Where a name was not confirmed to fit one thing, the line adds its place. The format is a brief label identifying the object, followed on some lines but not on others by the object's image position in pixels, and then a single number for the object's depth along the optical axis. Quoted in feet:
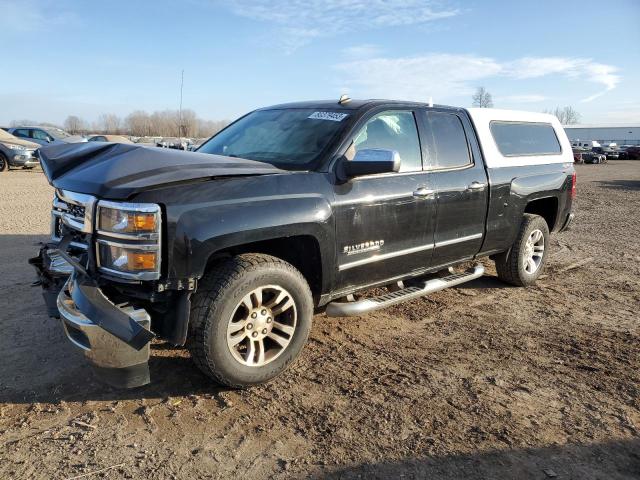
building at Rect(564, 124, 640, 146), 281.74
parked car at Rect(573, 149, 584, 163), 135.44
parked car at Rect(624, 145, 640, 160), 156.73
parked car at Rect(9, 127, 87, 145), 70.54
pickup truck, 9.50
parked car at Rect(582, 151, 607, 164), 139.44
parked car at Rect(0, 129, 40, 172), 58.59
